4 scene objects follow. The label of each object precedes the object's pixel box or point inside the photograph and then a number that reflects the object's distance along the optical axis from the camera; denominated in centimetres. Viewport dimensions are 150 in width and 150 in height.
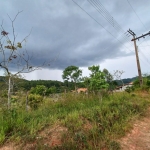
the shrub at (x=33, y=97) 1035
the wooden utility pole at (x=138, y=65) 1378
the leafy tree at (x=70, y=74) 5050
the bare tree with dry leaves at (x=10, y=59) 374
